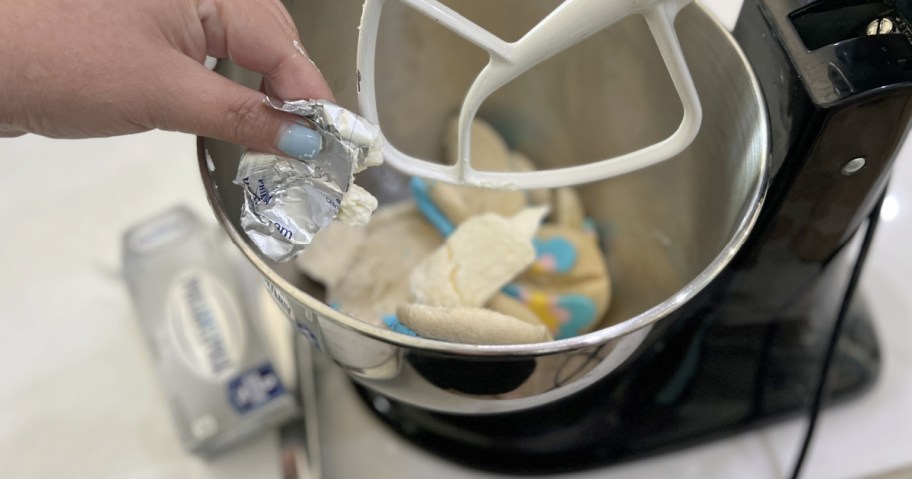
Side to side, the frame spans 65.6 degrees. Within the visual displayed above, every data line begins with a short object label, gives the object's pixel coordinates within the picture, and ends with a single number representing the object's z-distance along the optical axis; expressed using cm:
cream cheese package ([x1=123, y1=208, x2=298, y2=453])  44
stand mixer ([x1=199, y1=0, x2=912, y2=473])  29
